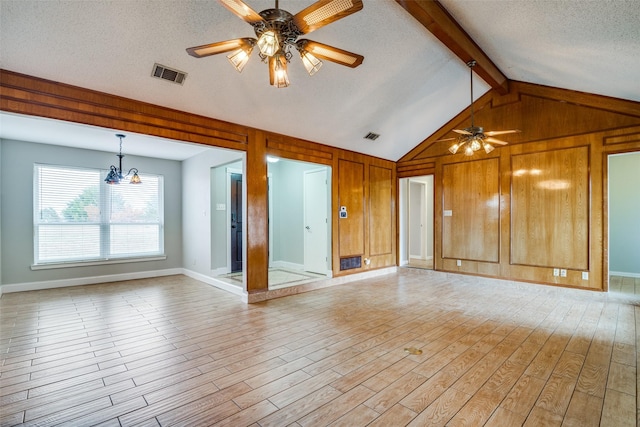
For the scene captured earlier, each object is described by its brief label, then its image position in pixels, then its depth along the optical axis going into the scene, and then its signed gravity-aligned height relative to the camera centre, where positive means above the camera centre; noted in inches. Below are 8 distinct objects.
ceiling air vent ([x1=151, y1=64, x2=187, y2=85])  127.0 +62.6
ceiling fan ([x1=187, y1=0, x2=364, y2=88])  73.2 +50.0
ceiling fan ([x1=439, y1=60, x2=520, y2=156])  171.3 +43.4
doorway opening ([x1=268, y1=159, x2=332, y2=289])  242.1 -9.1
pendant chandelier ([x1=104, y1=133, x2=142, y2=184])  215.9 +30.9
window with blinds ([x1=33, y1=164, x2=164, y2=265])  217.5 -1.3
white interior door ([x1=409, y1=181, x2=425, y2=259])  346.6 -10.2
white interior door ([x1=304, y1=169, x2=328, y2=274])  249.8 -6.8
